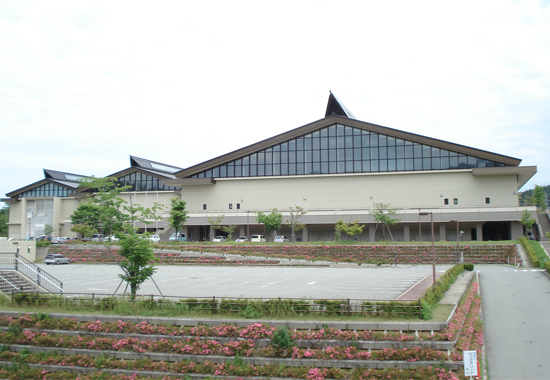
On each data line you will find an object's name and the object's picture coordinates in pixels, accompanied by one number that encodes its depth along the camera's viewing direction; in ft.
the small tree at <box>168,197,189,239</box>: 161.07
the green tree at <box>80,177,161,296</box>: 52.03
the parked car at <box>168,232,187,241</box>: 184.72
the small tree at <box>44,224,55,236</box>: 226.58
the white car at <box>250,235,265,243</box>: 158.11
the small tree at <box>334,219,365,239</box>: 145.23
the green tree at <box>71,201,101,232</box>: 189.06
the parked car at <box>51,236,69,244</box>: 167.48
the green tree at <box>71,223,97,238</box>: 179.42
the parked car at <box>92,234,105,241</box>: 175.77
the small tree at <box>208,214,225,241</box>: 172.94
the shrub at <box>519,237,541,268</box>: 100.30
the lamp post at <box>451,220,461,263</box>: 114.99
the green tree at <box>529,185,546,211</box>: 257.59
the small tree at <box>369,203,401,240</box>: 148.77
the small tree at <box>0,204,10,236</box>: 268.62
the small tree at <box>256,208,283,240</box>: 159.84
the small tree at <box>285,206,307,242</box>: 163.22
